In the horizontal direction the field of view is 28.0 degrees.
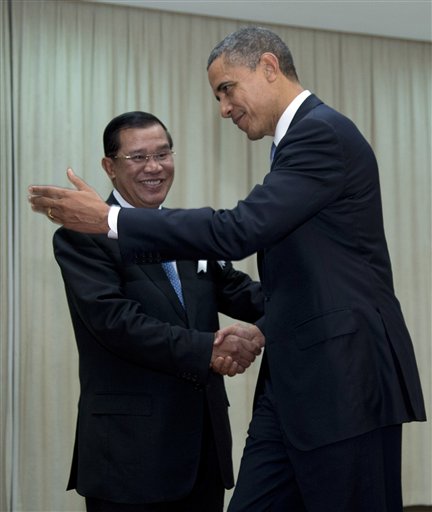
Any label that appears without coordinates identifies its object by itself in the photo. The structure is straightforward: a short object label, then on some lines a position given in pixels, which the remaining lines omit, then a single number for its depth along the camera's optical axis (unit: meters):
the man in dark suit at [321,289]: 2.12
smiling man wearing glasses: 2.75
